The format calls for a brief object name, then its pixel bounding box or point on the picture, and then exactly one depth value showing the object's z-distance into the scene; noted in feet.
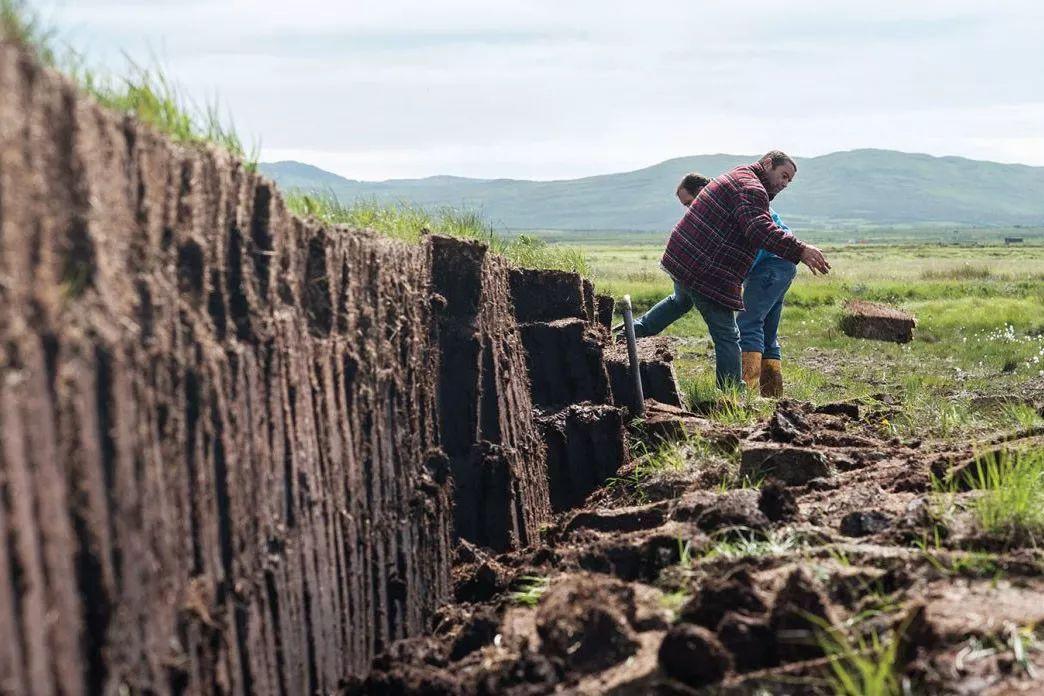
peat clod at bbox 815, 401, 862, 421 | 30.30
